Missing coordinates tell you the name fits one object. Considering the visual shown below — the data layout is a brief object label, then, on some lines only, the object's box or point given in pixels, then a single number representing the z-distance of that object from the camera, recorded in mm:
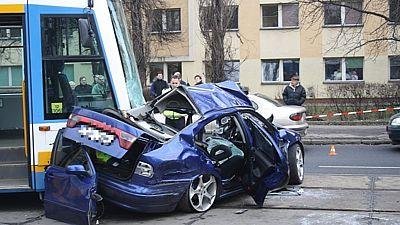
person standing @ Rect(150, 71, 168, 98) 17500
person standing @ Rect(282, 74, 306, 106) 17016
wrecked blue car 7797
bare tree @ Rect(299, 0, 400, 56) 26561
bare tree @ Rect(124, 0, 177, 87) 28672
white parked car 15367
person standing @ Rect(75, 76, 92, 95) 8828
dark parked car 15641
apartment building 34250
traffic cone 15741
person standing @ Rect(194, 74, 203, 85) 18453
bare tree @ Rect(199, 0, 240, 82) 29062
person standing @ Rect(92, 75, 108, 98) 8875
